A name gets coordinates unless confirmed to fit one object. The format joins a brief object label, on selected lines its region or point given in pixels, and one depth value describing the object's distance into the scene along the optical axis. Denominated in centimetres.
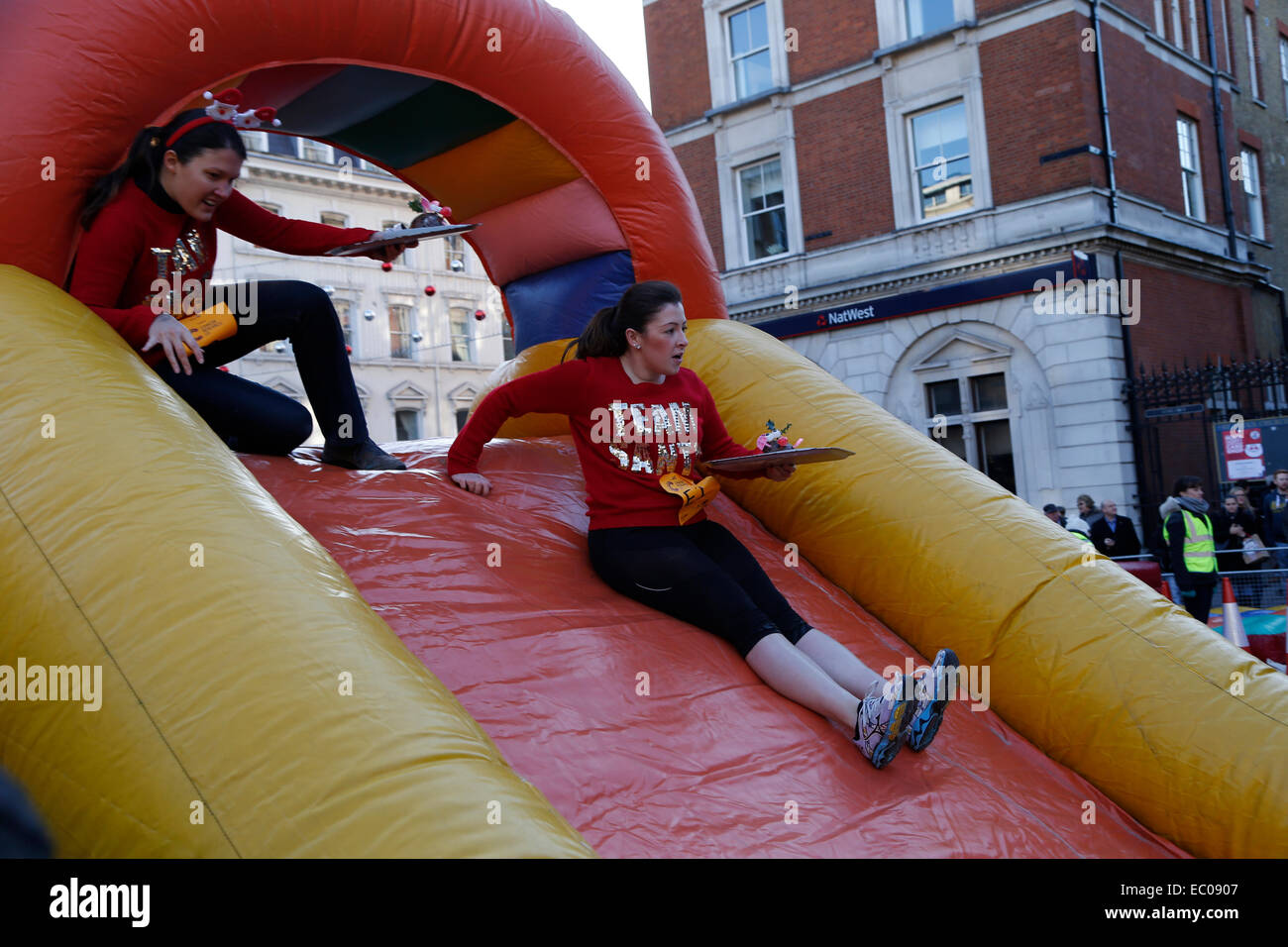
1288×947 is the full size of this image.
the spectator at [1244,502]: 919
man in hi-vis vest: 807
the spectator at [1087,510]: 1045
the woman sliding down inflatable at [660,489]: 298
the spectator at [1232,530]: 872
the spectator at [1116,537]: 967
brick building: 1372
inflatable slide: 191
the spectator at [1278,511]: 899
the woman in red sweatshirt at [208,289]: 312
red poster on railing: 1079
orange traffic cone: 674
